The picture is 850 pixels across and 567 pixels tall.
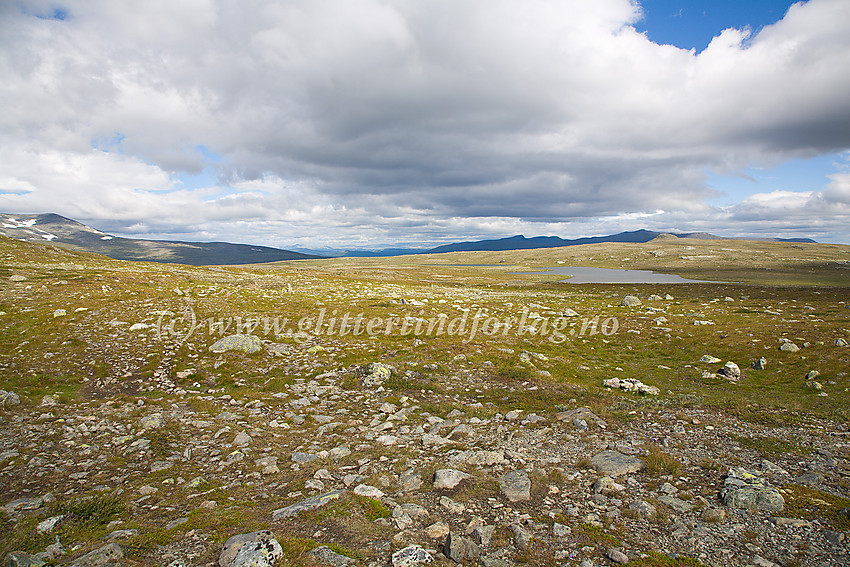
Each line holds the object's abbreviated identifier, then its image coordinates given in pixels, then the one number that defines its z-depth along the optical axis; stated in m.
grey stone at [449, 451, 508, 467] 10.43
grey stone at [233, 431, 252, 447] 11.55
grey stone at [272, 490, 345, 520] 7.99
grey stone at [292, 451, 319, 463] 10.61
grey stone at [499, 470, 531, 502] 8.80
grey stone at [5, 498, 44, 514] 7.76
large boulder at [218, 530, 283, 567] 6.37
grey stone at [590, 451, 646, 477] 9.86
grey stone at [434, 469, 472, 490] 9.28
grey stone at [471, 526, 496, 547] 7.25
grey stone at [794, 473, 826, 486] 9.00
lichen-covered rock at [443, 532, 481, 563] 6.81
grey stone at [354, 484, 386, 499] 8.85
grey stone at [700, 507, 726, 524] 7.76
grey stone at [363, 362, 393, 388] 17.16
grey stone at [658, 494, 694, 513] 8.16
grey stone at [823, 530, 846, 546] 6.89
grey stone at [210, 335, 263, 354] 20.77
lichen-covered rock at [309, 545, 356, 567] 6.56
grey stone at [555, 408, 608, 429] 13.12
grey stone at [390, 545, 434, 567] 6.64
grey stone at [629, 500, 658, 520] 7.96
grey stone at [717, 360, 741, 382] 18.47
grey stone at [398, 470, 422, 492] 9.23
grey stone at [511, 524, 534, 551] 7.14
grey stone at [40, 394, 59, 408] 13.21
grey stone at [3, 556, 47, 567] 6.11
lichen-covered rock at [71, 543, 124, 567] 6.32
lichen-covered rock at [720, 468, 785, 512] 8.02
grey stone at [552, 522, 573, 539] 7.45
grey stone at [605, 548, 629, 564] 6.68
